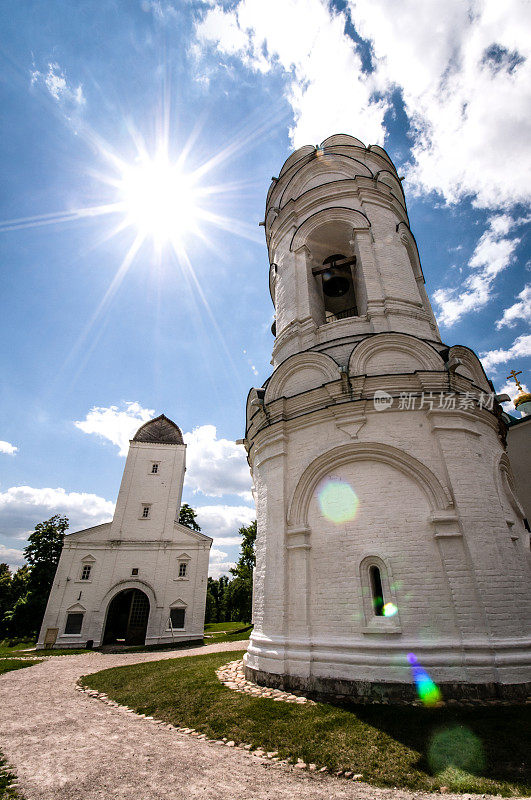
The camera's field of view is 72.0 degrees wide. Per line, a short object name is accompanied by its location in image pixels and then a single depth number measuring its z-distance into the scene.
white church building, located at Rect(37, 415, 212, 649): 19.50
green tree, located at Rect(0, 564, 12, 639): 40.94
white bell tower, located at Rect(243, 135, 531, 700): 6.20
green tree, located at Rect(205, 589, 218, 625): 47.41
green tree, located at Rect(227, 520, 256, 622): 28.77
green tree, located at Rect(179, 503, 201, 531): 36.34
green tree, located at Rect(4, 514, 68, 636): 26.62
